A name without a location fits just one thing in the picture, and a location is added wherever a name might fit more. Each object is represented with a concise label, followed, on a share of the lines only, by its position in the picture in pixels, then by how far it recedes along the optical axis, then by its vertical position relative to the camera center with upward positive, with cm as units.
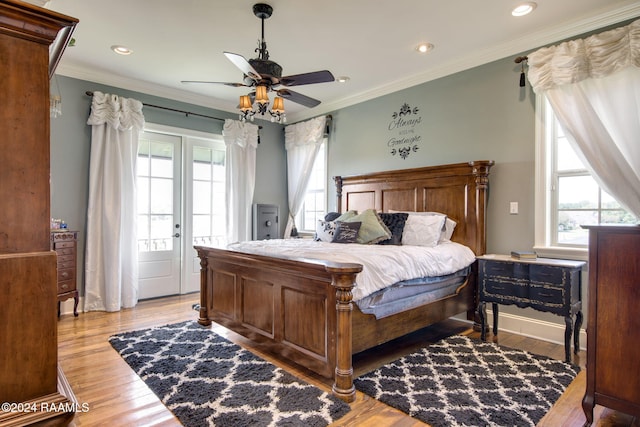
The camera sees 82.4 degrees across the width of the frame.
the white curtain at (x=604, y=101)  272 +88
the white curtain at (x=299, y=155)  546 +88
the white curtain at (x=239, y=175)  534 +54
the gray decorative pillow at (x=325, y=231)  393 -21
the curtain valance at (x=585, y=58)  272 +124
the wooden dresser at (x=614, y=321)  178 -54
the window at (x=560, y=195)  309 +16
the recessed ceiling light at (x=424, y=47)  349 +160
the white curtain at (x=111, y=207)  416 +5
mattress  250 -63
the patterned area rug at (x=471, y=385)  200 -110
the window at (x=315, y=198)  557 +21
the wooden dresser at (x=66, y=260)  365 -51
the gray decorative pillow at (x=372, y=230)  363 -18
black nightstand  276 -59
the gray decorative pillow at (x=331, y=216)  443 -5
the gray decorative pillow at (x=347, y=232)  369 -21
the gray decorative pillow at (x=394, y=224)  364 -12
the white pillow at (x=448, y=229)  373 -17
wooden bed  224 -61
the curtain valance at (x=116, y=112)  417 +116
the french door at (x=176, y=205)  473 +9
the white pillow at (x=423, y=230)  353 -18
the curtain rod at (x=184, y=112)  467 +135
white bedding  249 -34
